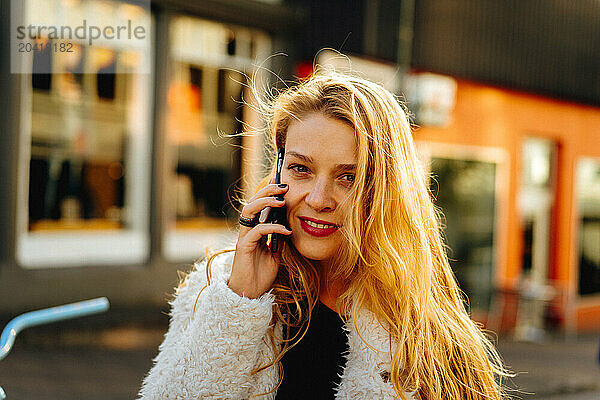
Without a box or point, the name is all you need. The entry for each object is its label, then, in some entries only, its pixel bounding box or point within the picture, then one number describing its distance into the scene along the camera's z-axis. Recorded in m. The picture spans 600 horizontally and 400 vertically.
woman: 2.17
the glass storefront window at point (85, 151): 7.75
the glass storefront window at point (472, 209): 10.73
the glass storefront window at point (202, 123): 8.81
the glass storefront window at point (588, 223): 13.09
